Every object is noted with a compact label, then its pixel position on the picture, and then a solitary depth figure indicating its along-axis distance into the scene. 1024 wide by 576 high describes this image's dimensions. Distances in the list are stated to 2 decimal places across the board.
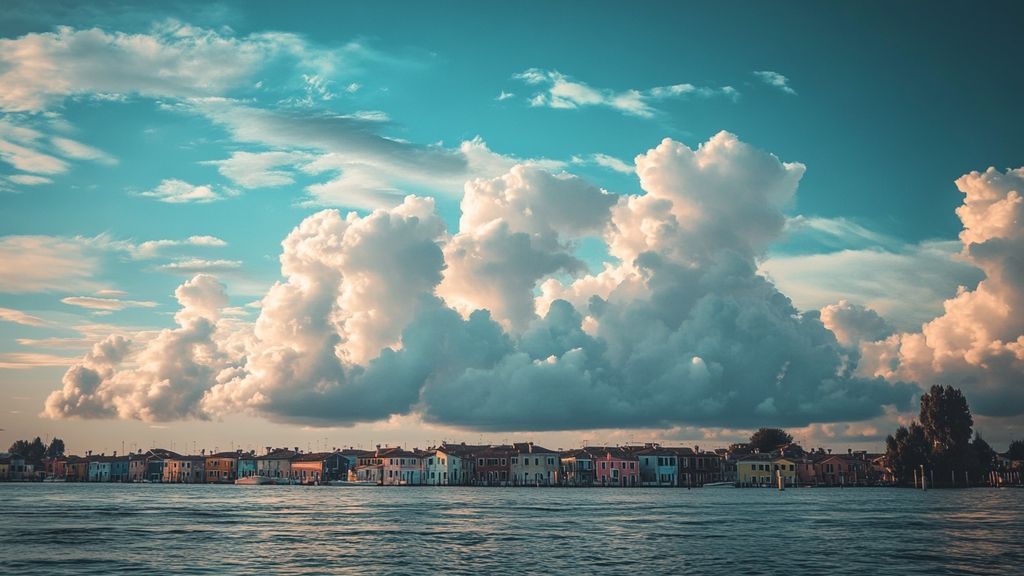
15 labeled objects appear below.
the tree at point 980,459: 147.12
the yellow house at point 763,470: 173.50
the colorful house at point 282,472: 198.50
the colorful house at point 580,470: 176.38
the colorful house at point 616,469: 175.12
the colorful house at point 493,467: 181.00
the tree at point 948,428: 143.38
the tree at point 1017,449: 196.00
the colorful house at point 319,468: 193.00
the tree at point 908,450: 145.50
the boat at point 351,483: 185.25
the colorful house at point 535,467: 179.38
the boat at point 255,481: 192.62
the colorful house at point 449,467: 179.24
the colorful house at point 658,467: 177.75
